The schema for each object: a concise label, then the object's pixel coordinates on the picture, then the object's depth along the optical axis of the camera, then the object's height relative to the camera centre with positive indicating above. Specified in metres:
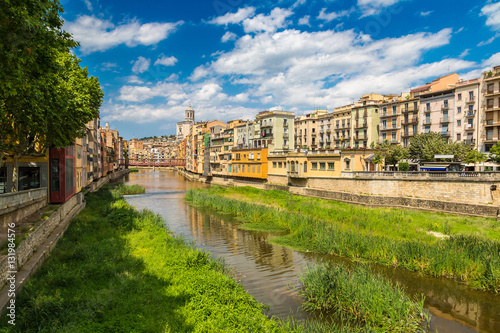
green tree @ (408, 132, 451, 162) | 44.29 +1.61
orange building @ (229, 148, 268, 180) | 56.62 -1.01
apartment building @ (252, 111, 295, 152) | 63.19 +6.20
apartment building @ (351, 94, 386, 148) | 64.19 +7.88
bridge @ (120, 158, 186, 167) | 132.54 -2.20
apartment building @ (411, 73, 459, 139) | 51.72 +9.10
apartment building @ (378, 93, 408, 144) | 59.69 +7.35
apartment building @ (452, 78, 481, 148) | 48.06 +7.40
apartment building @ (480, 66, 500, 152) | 45.16 +7.52
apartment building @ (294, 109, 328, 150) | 77.94 +7.80
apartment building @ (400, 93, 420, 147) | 56.53 +7.63
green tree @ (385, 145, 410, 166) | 49.29 +0.51
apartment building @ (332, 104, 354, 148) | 68.38 +7.40
